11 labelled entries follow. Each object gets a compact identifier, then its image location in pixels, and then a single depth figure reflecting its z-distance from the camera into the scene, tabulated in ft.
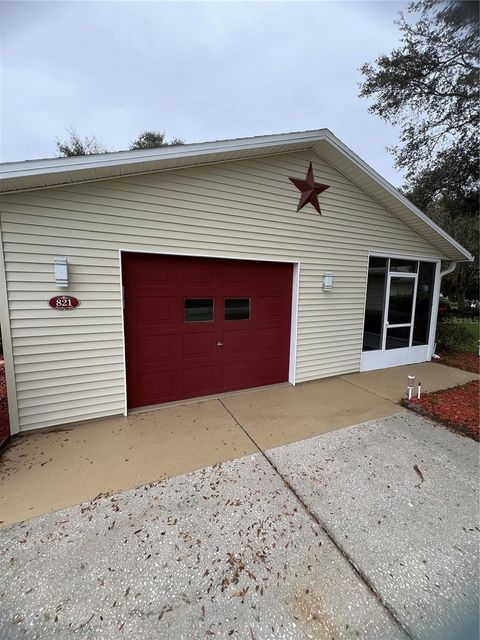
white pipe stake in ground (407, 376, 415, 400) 14.88
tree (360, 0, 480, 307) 24.72
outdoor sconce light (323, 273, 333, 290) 17.54
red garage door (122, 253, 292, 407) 13.57
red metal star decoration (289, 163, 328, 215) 16.11
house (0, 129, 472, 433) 11.18
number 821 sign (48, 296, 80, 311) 11.48
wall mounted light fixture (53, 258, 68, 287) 11.18
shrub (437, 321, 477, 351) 27.61
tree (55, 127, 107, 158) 43.78
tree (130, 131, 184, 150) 48.70
